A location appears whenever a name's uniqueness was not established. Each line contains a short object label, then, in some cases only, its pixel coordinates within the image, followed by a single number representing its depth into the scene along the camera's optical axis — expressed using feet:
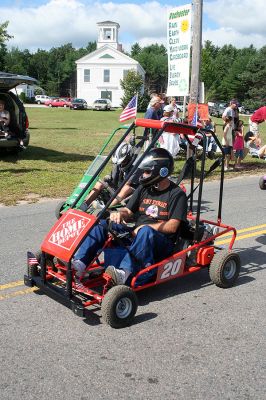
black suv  42.57
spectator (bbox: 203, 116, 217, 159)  46.22
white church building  255.50
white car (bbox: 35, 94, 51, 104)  243.81
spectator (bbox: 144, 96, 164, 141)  34.58
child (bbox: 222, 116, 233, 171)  43.55
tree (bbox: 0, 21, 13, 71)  89.59
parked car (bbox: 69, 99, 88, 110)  188.44
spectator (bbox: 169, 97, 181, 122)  45.77
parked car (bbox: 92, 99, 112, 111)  190.19
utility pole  36.96
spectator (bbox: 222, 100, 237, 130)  44.54
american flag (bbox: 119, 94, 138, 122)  27.52
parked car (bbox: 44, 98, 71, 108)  216.39
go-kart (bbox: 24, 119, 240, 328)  13.52
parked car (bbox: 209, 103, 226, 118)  169.48
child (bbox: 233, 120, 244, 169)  45.98
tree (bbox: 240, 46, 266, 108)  232.73
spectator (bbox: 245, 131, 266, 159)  24.97
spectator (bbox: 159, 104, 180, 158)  36.73
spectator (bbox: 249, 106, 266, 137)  24.64
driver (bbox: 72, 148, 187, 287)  14.55
